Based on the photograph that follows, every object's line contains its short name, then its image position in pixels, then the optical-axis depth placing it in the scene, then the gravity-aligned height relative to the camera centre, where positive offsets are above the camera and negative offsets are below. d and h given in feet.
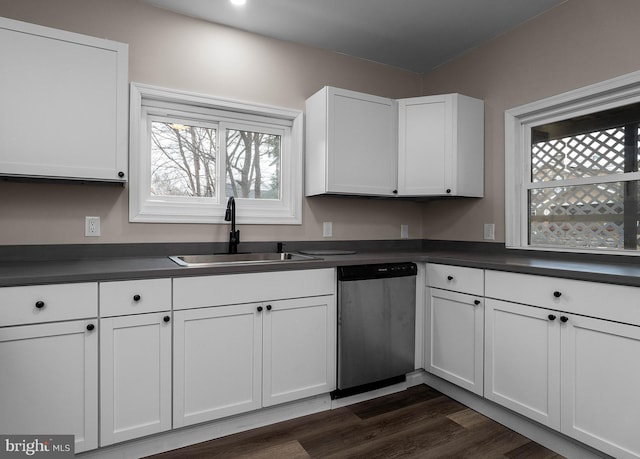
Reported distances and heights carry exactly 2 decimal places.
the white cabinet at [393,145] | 8.61 +2.08
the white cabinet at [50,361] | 4.91 -1.83
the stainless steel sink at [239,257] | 7.84 -0.61
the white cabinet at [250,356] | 6.02 -2.23
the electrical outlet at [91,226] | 7.11 +0.06
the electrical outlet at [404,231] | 10.86 -0.03
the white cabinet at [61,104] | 5.74 +2.04
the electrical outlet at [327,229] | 9.63 +0.03
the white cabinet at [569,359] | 5.07 -1.99
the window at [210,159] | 7.75 +1.63
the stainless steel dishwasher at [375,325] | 7.29 -1.95
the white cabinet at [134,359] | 5.45 -1.98
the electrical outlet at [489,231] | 9.11 +0.00
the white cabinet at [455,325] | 7.12 -1.94
